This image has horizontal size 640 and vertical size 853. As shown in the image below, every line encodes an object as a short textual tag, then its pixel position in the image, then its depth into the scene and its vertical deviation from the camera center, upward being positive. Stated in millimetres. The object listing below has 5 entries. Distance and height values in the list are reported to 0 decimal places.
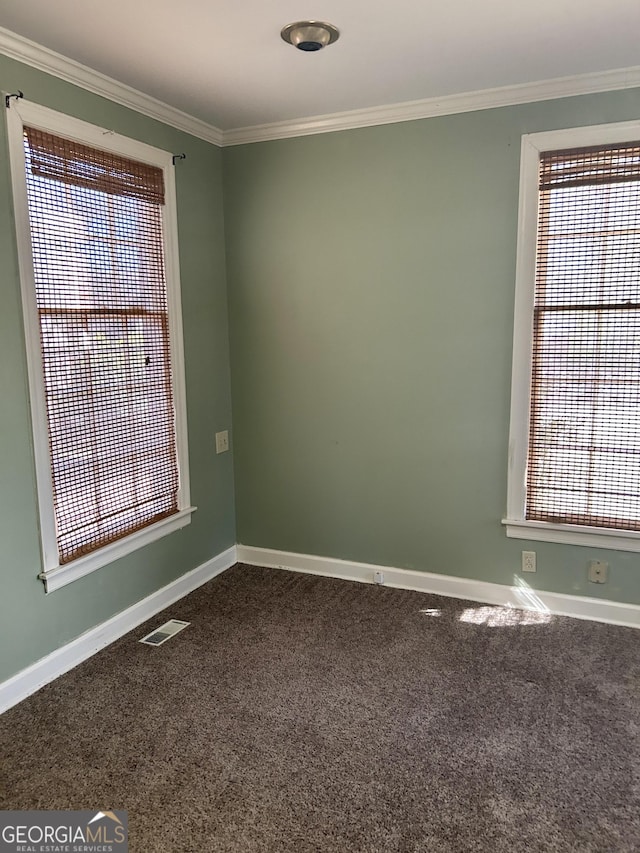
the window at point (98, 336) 2422 -1
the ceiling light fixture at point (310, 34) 2165 +1059
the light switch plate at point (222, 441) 3618 -628
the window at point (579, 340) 2732 -46
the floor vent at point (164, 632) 2867 -1405
